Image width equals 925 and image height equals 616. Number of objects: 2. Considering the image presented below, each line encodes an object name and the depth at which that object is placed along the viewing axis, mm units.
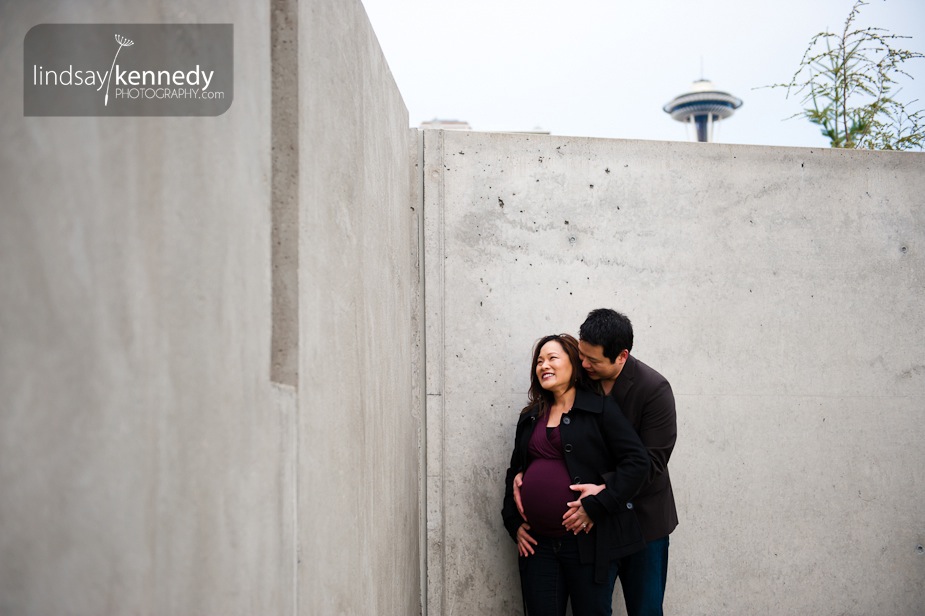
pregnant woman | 2801
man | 2928
